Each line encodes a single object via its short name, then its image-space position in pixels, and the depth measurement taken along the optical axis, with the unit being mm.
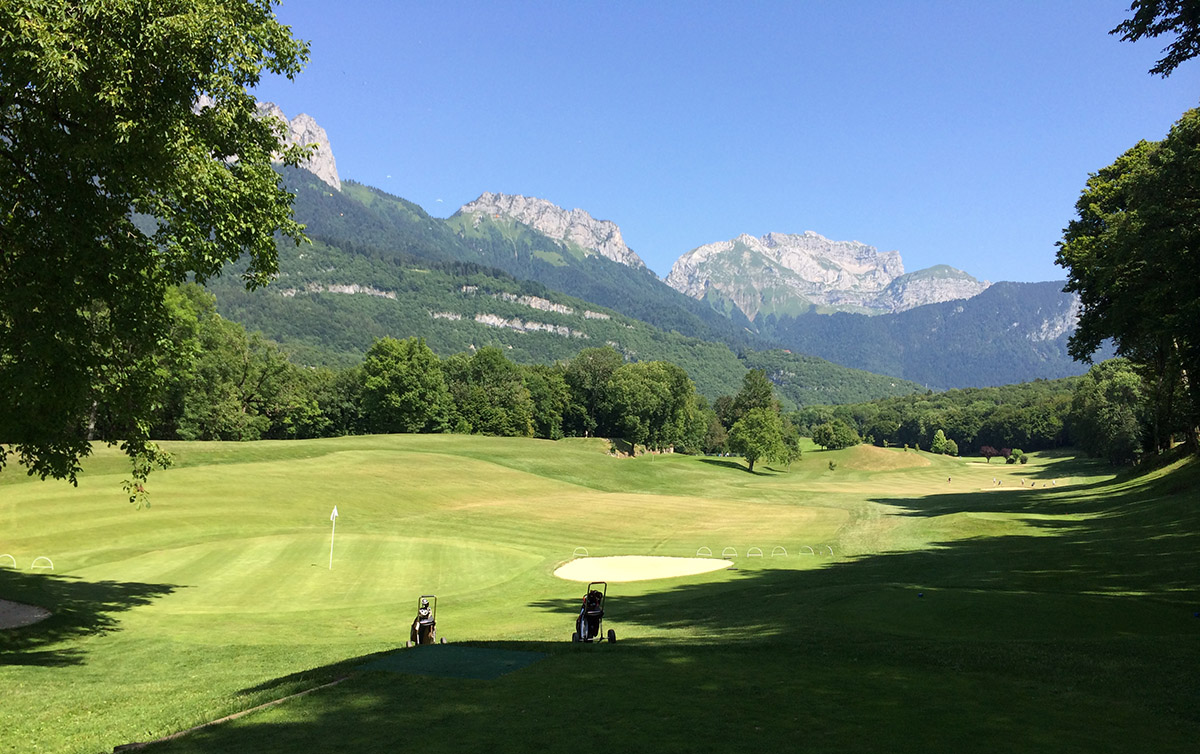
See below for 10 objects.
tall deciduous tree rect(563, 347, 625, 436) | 139000
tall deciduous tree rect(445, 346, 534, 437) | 117438
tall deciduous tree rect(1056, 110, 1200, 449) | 26812
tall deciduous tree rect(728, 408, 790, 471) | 104688
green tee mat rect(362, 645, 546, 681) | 10867
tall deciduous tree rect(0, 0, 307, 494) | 12406
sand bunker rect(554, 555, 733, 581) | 30938
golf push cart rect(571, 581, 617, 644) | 15695
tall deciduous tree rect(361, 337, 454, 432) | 103438
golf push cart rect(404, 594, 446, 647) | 15241
